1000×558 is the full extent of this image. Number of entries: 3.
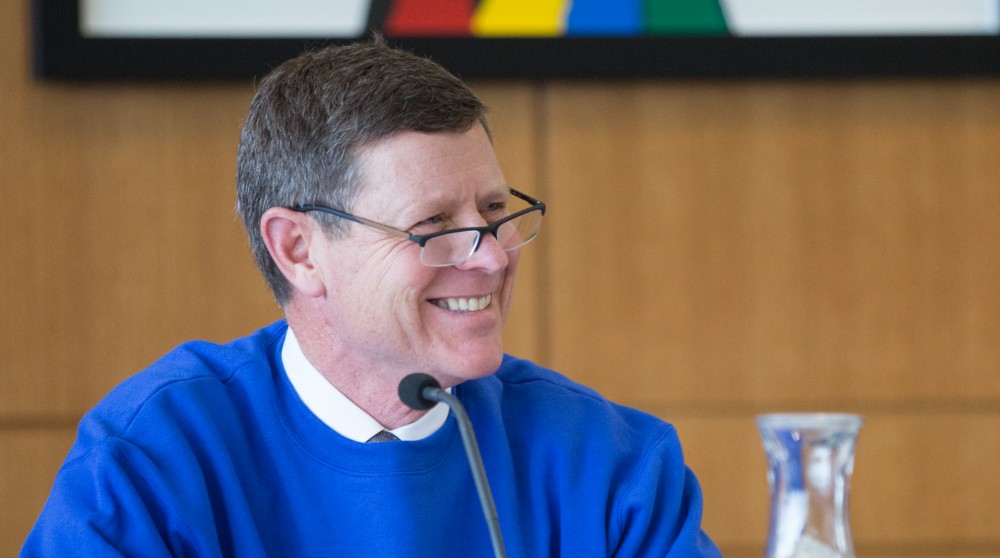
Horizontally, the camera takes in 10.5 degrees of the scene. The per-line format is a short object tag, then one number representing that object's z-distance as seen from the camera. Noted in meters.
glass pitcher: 3.28
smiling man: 3.58
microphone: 3.41
